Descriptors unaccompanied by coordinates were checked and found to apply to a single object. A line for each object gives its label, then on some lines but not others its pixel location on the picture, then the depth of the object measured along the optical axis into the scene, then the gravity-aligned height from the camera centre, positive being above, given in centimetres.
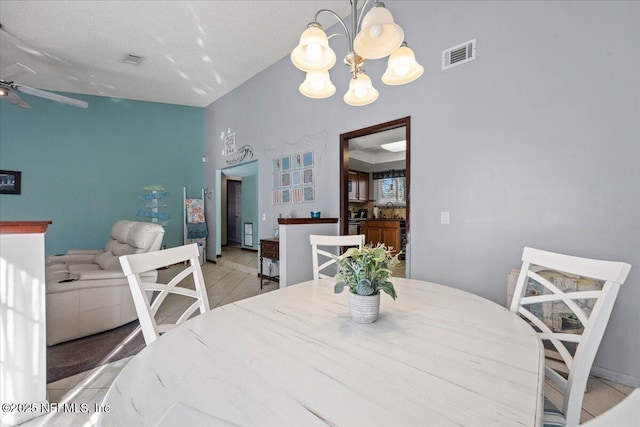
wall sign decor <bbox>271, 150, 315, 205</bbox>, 402 +47
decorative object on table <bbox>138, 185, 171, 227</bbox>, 593 +13
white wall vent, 249 +141
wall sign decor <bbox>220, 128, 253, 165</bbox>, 516 +114
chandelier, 120 +75
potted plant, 104 -27
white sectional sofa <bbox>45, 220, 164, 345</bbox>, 244 -79
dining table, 58 -42
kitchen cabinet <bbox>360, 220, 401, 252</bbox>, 653 -53
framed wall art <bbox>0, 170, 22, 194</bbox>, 477 +46
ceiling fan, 322 +145
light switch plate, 264 -8
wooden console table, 381 -59
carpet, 210 -119
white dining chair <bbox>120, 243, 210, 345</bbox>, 107 -31
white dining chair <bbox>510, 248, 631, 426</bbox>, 91 -40
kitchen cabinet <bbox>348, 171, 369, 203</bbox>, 733 +60
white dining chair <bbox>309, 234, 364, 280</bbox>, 197 -23
